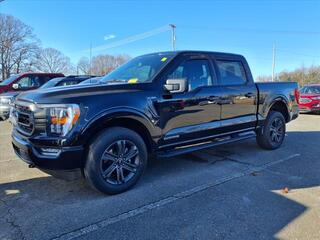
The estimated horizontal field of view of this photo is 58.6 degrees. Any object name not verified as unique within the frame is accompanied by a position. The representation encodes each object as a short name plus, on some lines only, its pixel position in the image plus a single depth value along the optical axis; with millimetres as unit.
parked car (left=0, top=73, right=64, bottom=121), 11055
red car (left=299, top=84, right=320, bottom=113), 13380
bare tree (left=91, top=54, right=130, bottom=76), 39466
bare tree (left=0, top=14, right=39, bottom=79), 55750
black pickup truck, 3352
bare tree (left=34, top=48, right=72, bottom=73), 63500
